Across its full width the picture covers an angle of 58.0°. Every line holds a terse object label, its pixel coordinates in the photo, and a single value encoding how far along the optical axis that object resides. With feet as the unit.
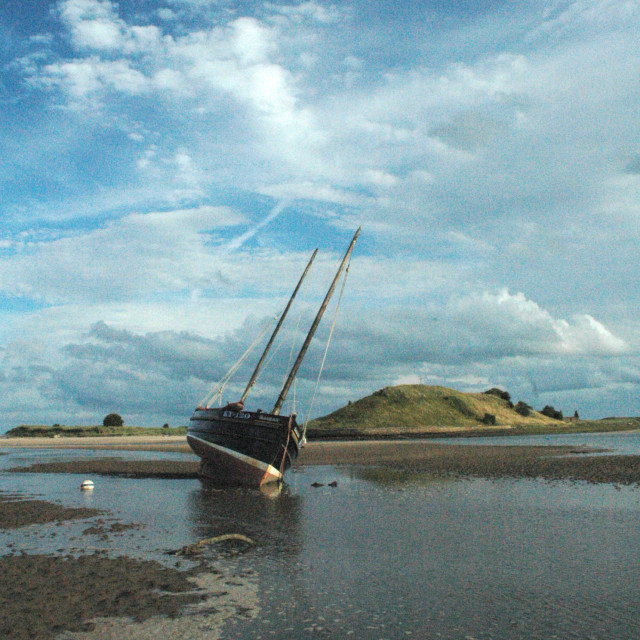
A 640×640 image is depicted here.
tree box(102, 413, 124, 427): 355.77
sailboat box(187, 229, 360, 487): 95.81
